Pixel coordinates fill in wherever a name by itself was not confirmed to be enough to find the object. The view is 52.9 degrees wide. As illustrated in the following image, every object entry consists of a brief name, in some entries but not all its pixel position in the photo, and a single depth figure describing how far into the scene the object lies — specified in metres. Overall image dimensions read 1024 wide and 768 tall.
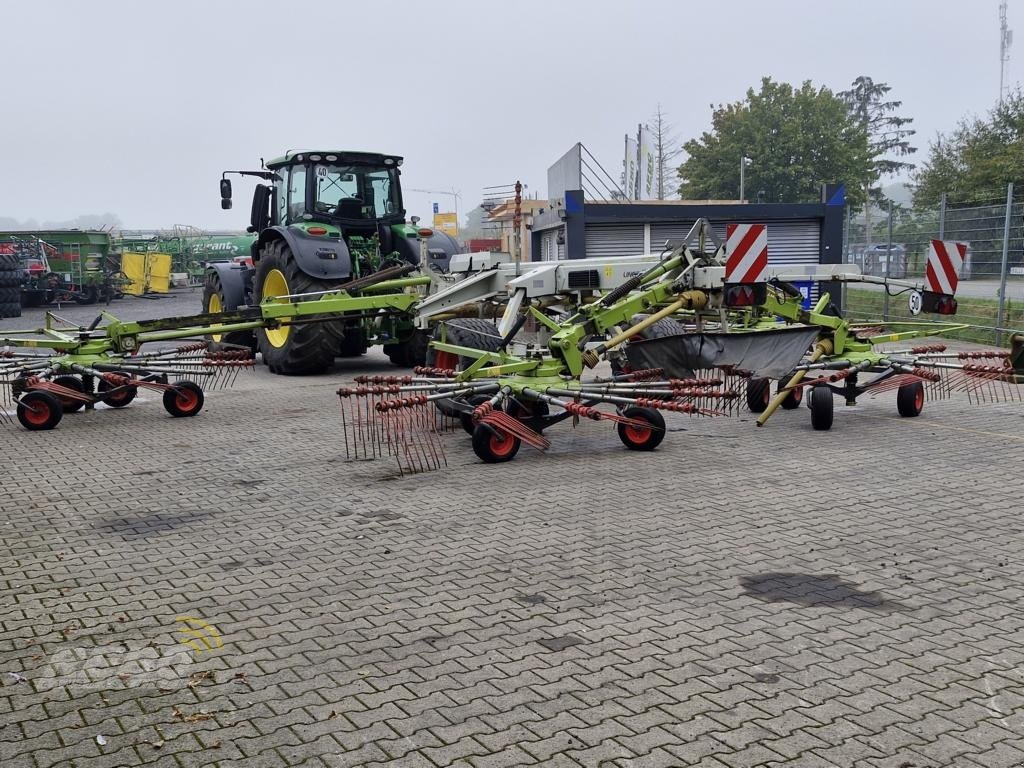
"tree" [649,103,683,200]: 50.88
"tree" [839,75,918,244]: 69.38
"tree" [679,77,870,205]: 41.75
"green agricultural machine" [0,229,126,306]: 30.88
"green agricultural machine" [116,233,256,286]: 39.38
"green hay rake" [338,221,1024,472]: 8.35
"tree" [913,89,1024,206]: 29.69
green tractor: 13.62
